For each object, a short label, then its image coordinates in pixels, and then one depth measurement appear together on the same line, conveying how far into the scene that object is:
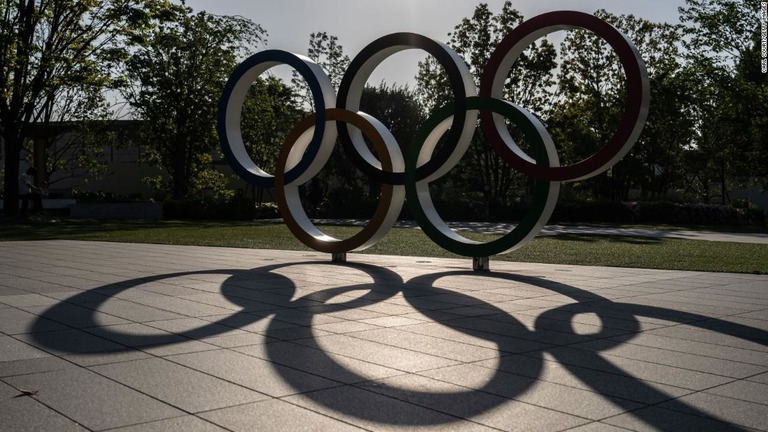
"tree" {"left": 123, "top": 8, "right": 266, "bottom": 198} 41.38
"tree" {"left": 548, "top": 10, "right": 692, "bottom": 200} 42.44
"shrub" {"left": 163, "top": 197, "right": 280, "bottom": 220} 38.16
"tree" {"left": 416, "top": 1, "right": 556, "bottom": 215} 39.84
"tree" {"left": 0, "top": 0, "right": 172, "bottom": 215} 29.62
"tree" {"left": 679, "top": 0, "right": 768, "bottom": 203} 40.06
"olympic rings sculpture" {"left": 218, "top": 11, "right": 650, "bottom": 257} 11.02
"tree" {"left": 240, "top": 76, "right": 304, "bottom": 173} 45.59
